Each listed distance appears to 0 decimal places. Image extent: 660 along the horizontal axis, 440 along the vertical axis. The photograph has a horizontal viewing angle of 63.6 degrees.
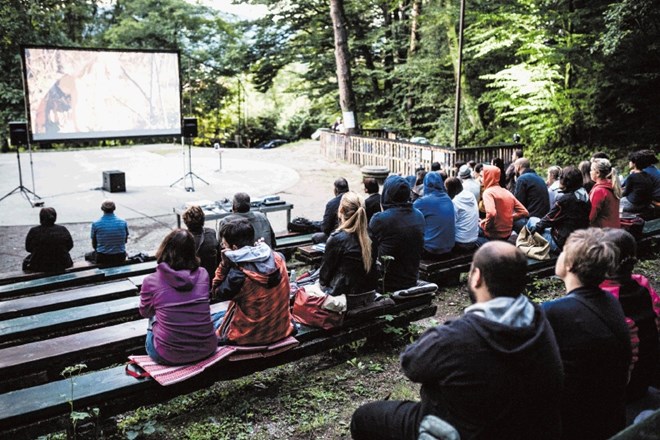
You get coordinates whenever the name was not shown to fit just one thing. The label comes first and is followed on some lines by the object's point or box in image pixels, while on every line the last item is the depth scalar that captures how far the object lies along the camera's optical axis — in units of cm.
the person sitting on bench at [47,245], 590
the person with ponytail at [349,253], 412
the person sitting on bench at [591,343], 235
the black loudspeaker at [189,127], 1330
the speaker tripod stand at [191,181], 1291
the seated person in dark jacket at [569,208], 572
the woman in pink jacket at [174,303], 342
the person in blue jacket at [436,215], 587
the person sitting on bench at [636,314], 276
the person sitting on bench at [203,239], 494
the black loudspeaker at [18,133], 1088
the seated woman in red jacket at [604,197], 600
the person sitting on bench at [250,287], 365
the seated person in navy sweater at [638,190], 720
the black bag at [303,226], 821
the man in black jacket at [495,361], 196
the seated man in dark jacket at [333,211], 613
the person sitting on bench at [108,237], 638
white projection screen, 1199
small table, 809
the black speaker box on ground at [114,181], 1261
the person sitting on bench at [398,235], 481
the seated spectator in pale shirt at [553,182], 730
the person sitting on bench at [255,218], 554
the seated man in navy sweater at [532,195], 704
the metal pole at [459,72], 1168
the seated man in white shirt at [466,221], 616
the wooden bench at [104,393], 288
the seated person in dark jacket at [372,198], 631
